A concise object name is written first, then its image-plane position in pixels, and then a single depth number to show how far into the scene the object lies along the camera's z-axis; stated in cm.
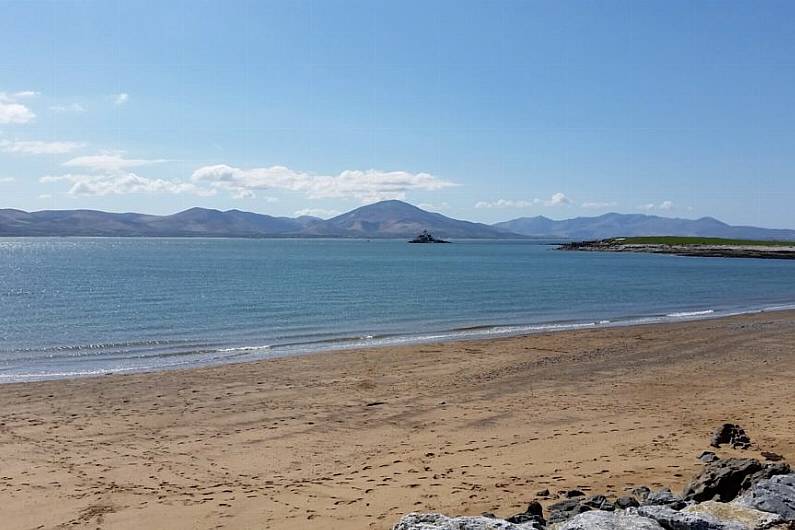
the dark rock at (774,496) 721
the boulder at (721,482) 821
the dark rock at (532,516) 741
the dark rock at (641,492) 854
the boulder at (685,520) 655
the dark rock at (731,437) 1161
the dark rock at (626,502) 792
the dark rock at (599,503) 805
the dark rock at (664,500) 776
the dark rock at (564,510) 772
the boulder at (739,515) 677
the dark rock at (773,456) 1063
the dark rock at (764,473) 815
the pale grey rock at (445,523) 628
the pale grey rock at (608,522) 629
